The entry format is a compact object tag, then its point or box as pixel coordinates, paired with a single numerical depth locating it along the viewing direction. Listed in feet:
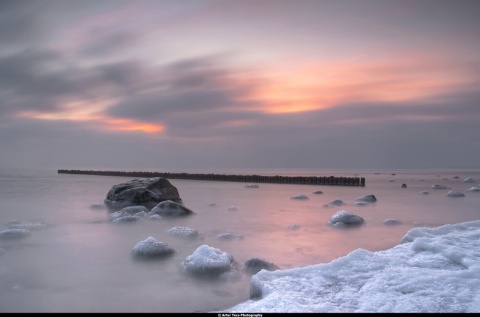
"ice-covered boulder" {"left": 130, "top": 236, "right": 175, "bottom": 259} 26.66
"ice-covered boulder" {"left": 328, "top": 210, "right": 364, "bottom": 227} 43.34
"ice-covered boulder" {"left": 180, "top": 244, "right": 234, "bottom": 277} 21.90
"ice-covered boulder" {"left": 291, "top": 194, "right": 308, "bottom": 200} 83.25
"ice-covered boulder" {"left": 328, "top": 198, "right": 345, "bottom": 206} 68.20
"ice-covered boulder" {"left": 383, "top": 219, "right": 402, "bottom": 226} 45.37
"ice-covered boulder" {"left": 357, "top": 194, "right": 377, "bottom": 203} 75.26
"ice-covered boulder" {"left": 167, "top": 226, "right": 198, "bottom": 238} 34.76
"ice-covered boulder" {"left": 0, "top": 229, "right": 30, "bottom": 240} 33.58
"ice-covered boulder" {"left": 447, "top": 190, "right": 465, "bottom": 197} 87.86
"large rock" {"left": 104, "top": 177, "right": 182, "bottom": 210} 55.67
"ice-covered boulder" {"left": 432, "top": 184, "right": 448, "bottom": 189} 117.64
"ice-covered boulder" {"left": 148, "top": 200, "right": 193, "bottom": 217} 48.49
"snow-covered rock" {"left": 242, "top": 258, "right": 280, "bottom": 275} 22.54
